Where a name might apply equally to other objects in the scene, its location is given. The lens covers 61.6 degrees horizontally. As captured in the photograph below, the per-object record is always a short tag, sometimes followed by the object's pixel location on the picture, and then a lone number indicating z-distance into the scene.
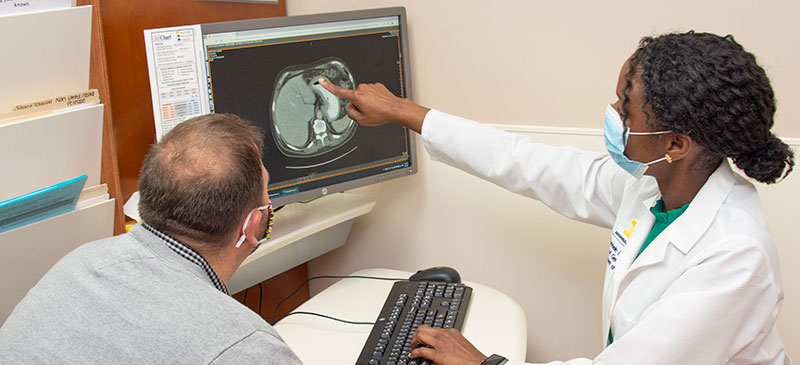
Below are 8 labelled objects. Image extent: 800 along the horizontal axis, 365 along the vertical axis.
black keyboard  1.28
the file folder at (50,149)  1.12
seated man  0.81
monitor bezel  1.49
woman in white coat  1.04
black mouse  1.59
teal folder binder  1.09
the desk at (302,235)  1.66
